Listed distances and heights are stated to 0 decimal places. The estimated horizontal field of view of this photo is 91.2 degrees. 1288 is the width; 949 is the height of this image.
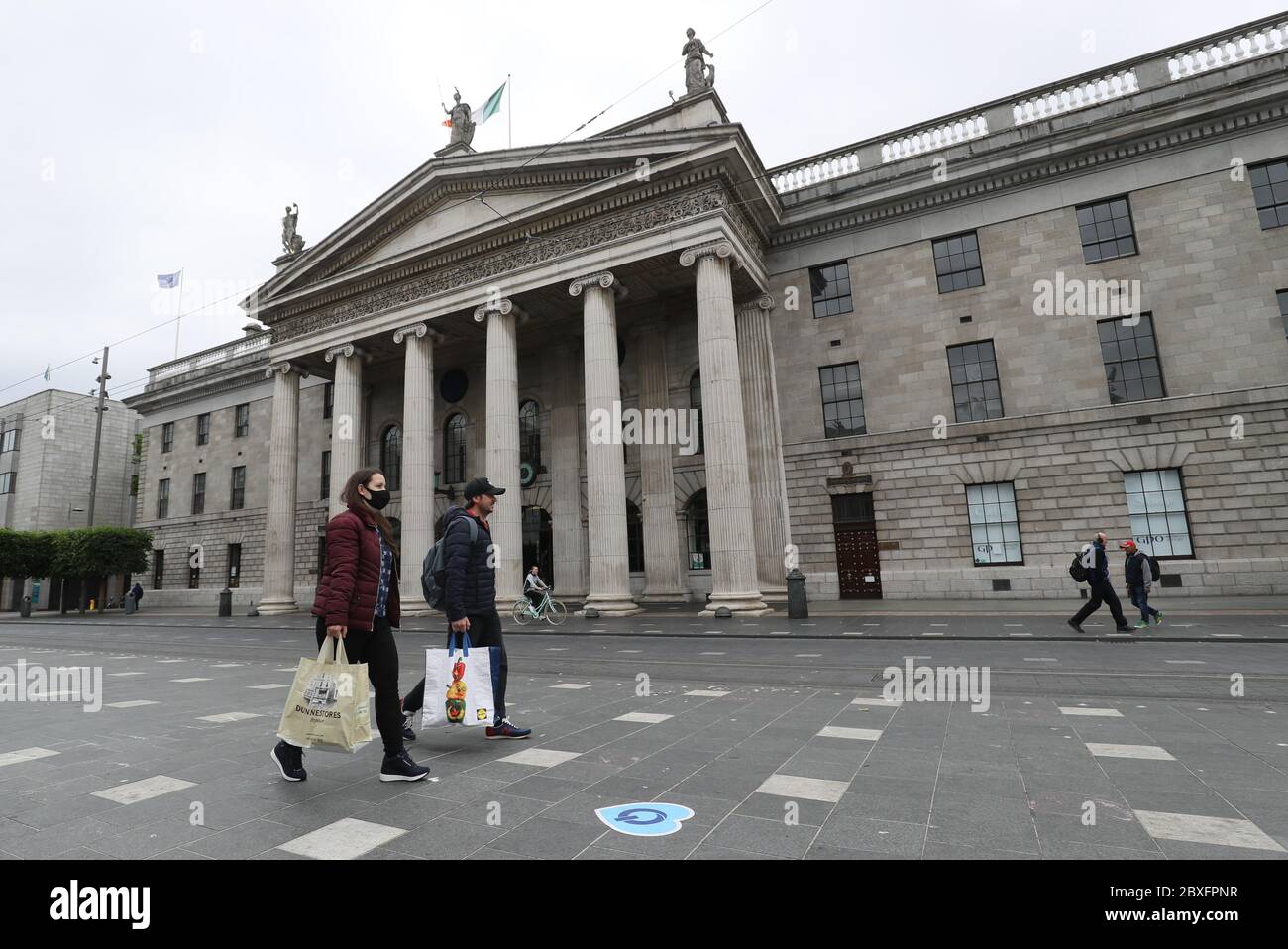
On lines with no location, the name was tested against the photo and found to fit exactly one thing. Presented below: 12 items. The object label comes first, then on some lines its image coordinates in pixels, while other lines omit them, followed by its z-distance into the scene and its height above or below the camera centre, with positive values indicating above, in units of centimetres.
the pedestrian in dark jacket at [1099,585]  1141 -88
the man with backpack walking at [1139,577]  1212 -82
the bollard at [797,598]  1609 -116
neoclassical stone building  1744 +703
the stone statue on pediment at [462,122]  2509 +1778
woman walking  428 -19
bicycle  1927 -146
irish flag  2264 +1646
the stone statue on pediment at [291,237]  3101 +1674
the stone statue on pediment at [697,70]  2116 +1629
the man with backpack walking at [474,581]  527 -10
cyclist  1941 -56
